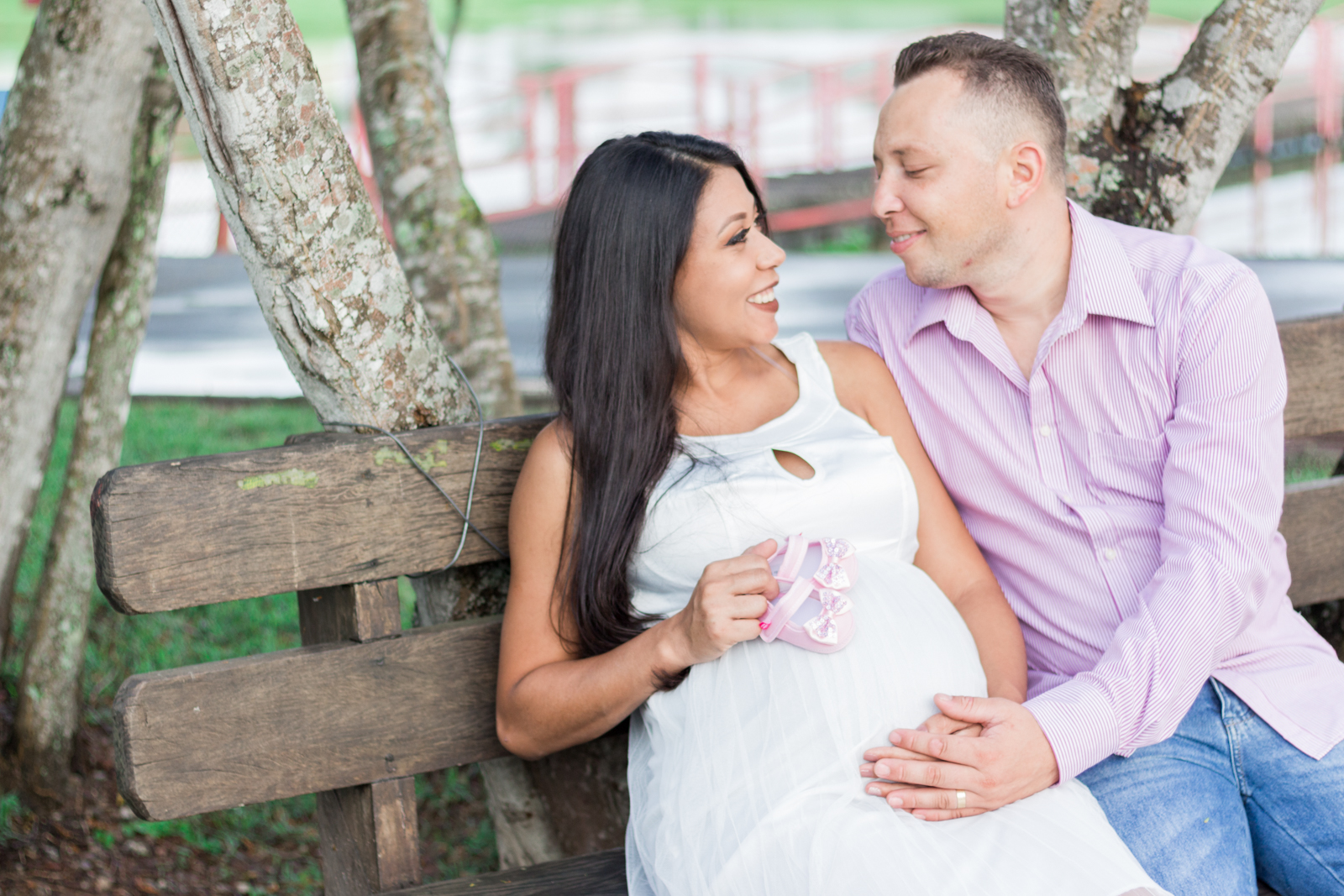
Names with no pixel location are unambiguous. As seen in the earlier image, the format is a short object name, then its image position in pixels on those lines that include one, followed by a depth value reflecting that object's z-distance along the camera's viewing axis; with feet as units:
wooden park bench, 7.39
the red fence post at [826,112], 47.24
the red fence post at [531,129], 44.75
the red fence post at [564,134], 45.16
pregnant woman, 6.66
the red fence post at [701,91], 42.98
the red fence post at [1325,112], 41.42
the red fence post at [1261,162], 42.65
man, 7.57
